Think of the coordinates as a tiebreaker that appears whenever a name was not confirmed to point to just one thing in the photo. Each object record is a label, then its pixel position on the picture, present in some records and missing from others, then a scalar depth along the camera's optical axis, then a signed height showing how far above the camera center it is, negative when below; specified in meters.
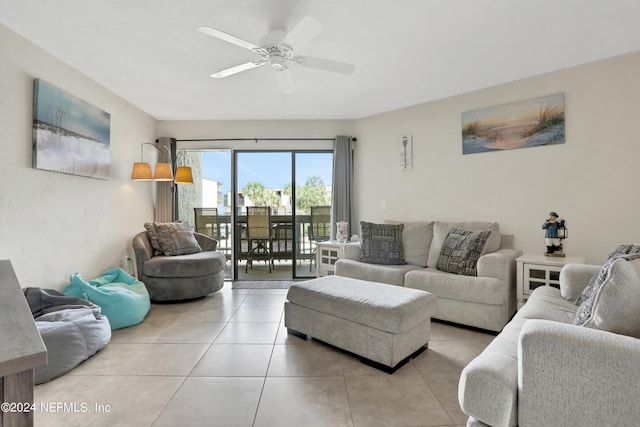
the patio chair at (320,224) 4.80 -0.13
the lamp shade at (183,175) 4.28 +0.62
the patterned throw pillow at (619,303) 1.13 -0.35
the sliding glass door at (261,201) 4.77 +0.27
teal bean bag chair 2.69 -0.77
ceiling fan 1.91 +1.22
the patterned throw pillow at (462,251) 2.91 -0.38
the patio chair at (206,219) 5.14 -0.04
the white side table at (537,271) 2.53 -0.51
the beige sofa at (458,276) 2.62 -0.63
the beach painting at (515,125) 3.06 +1.00
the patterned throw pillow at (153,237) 3.85 -0.26
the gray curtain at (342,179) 4.62 +0.58
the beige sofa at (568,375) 0.95 -0.58
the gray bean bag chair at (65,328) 1.92 -0.79
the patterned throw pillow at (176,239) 3.84 -0.30
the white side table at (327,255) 4.04 -0.56
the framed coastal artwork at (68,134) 2.58 +0.84
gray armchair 3.51 -0.69
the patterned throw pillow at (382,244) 3.52 -0.35
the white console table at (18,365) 0.57 -0.29
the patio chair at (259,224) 5.02 -0.13
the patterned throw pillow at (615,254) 1.70 -0.26
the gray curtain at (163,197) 4.61 +0.32
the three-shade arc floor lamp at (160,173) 3.84 +0.61
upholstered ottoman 1.98 -0.76
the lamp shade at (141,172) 3.84 +0.60
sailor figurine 2.82 -0.21
